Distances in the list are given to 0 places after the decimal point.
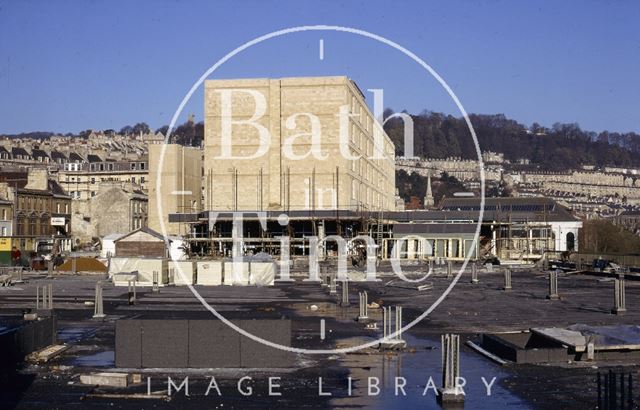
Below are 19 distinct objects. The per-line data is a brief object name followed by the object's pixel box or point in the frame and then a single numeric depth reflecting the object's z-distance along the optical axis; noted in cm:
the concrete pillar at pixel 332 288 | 4442
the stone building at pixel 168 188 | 9644
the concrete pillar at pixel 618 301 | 3275
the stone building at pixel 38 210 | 9375
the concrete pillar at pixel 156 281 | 4553
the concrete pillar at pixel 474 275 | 5368
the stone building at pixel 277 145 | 8250
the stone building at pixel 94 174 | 14900
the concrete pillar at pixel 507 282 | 4634
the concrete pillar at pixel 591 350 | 2014
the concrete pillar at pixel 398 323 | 2180
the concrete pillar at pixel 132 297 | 3673
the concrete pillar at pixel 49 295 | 2846
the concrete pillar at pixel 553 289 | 4006
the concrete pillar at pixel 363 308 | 2969
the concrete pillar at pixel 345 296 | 3638
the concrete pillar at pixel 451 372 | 1580
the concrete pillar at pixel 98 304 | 3086
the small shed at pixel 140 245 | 7206
